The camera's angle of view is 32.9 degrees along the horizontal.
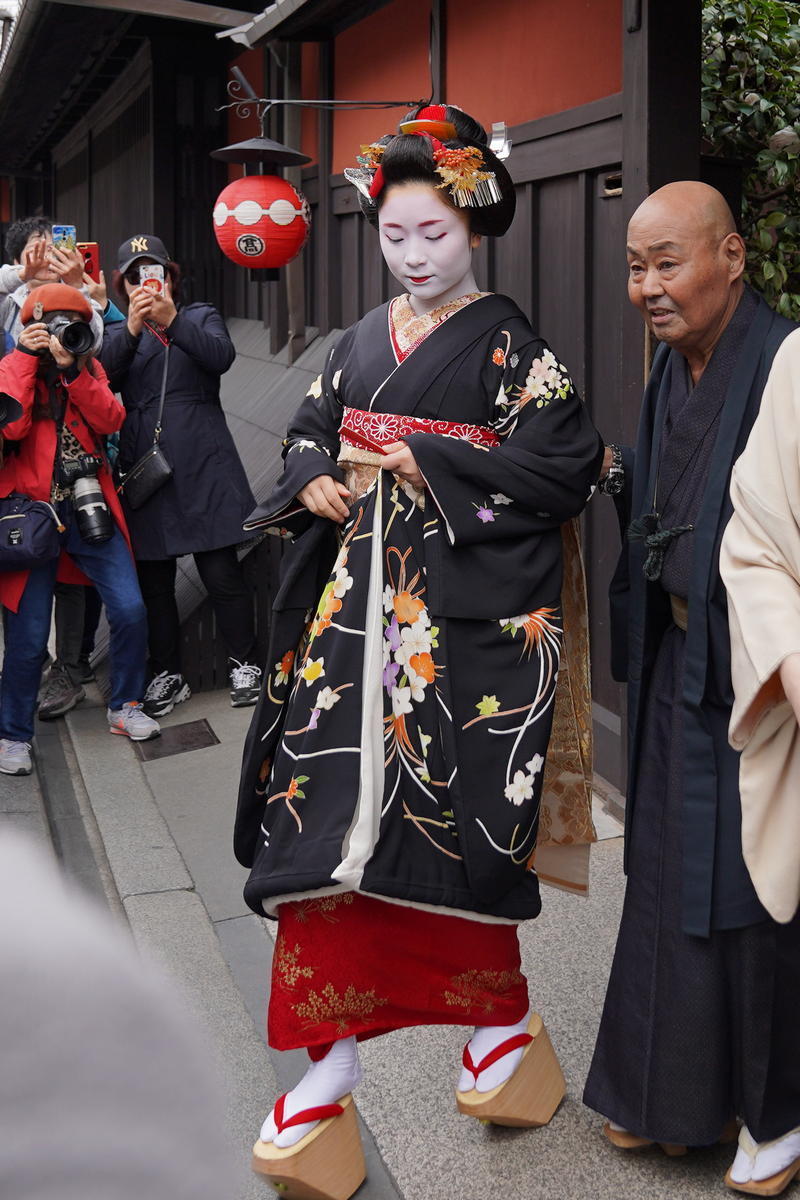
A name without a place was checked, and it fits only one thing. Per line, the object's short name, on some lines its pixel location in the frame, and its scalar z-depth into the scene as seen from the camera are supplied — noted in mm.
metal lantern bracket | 5831
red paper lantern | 6645
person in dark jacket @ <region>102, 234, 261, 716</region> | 6094
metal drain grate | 6001
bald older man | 2709
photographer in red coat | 5477
